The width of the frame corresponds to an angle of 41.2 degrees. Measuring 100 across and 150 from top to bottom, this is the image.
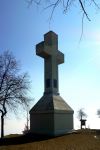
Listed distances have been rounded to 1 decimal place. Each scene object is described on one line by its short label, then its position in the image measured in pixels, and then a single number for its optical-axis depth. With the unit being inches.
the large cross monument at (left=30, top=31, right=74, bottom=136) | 600.9
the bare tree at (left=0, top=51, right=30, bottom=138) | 607.3
